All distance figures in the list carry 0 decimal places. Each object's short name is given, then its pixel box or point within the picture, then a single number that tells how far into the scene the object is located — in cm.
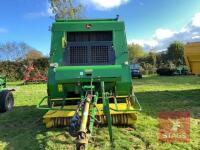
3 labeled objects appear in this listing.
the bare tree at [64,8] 1292
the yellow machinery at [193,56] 399
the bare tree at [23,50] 1934
